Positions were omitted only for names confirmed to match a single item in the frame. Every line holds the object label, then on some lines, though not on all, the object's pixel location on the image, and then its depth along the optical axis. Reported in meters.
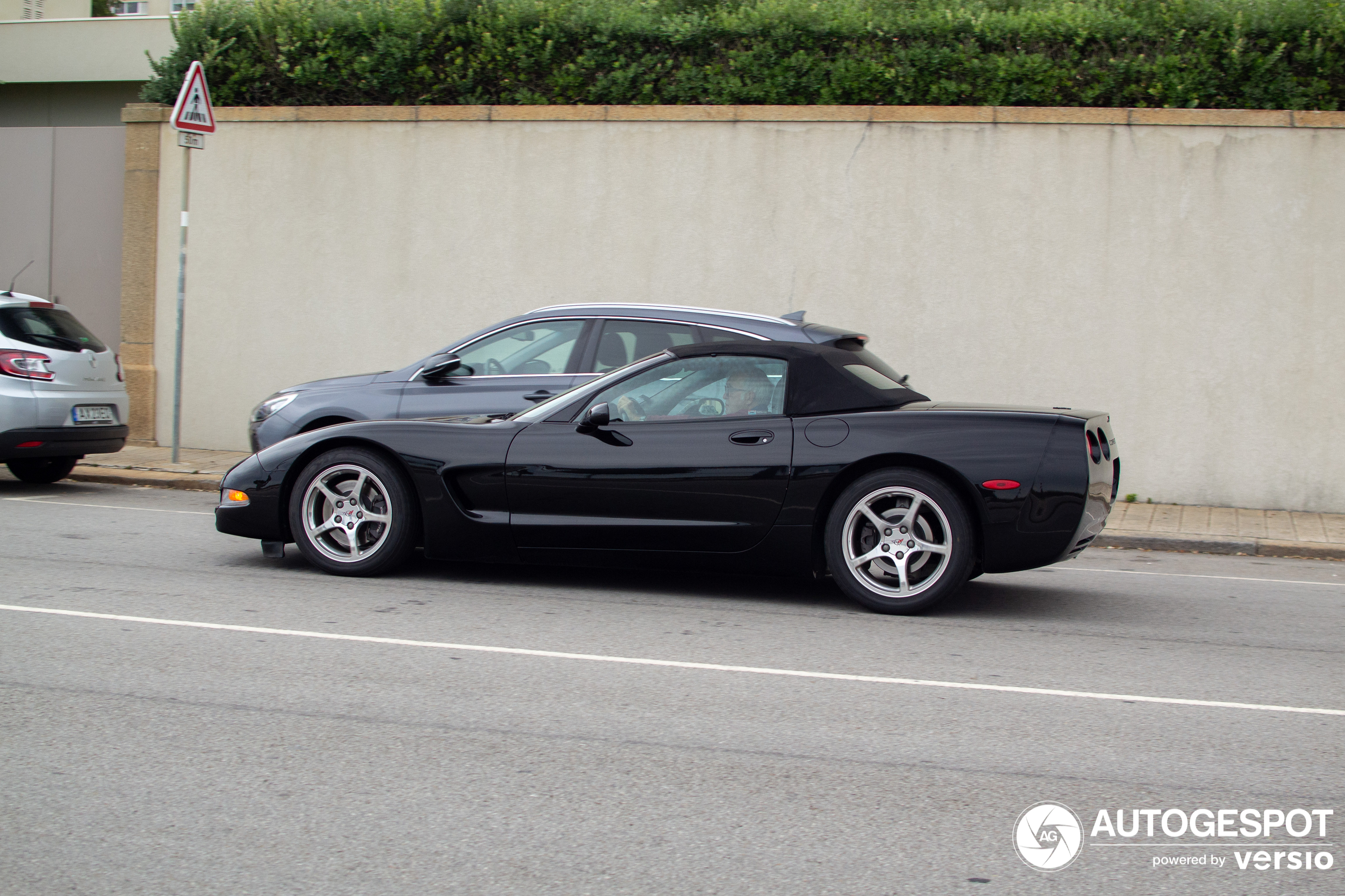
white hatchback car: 9.98
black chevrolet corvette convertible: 6.14
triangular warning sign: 11.66
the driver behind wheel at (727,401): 6.56
